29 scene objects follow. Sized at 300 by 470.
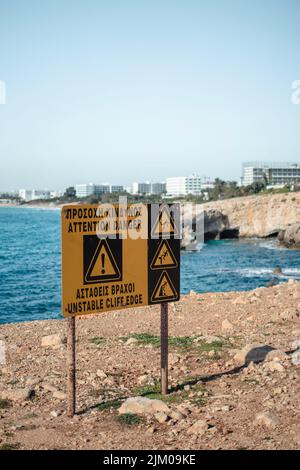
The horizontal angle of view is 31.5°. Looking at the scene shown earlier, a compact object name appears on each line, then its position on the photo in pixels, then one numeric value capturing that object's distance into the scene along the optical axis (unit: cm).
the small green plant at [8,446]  635
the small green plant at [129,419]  706
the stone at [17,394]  810
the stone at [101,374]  920
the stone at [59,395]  815
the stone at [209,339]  1140
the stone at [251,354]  978
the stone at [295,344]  1036
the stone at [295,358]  928
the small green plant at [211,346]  1082
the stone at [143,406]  738
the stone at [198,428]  659
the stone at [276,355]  954
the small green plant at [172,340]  1125
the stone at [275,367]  896
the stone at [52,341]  1177
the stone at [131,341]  1159
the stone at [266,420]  671
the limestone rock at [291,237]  6538
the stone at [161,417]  705
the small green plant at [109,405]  770
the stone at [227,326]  1282
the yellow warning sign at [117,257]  728
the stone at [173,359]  989
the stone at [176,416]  710
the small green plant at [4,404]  785
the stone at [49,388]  848
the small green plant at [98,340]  1189
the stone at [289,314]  1354
